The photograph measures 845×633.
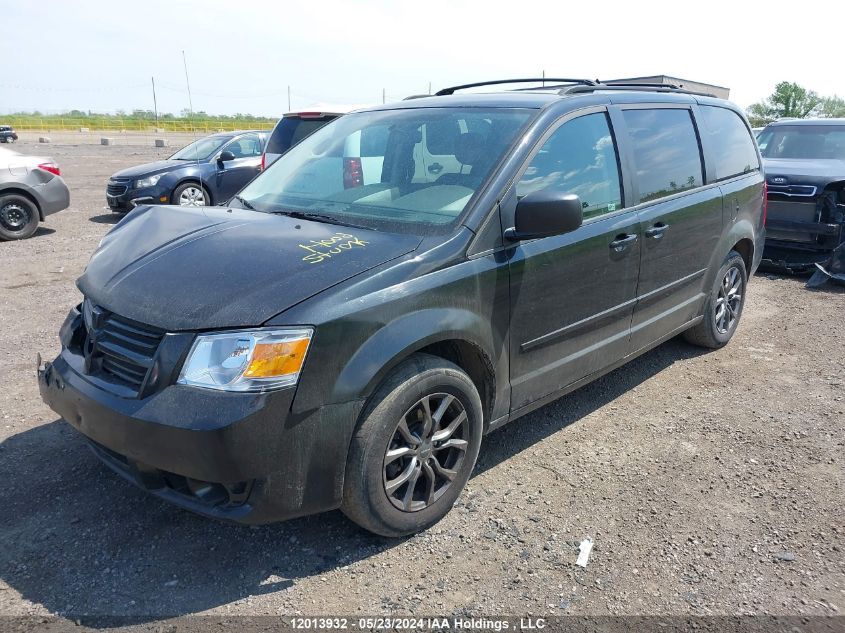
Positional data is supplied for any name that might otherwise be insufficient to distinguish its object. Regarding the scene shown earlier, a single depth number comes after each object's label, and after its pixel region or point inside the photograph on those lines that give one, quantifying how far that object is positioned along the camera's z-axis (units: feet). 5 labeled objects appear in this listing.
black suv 24.98
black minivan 8.27
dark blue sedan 37.86
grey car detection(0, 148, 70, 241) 32.07
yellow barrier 192.54
